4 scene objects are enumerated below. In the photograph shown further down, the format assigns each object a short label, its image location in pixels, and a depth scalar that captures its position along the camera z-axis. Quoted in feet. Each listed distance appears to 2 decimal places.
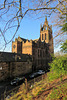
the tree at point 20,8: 12.76
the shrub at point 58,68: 29.13
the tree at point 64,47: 28.47
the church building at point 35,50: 116.06
